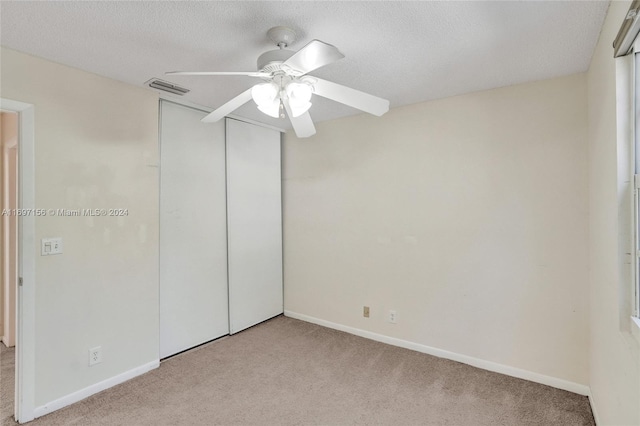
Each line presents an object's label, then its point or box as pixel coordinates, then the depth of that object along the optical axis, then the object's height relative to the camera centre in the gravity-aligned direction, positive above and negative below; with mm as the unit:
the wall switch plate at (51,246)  2064 -194
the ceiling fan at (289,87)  1554 +672
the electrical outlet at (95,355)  2285 -997
